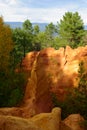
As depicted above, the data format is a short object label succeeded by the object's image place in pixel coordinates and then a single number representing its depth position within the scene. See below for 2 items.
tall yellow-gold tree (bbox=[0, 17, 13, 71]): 21.29
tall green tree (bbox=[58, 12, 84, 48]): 35.70
